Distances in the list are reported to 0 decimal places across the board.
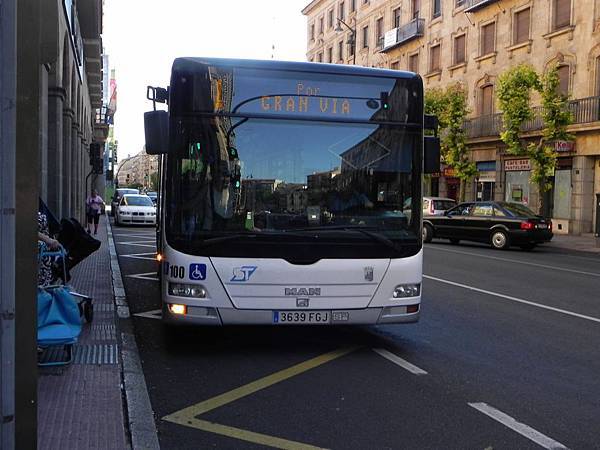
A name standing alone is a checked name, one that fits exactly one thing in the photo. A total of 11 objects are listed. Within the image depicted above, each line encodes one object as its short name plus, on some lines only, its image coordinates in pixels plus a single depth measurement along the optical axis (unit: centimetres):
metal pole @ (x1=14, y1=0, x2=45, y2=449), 292
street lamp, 4908
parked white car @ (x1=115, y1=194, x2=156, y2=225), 2806
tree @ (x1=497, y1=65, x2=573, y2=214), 2453
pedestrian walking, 2091
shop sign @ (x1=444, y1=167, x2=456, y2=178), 3545
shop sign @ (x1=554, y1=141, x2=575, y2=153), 2780
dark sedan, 2022
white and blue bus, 596
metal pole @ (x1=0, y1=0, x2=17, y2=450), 280
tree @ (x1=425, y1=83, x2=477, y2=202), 3108
